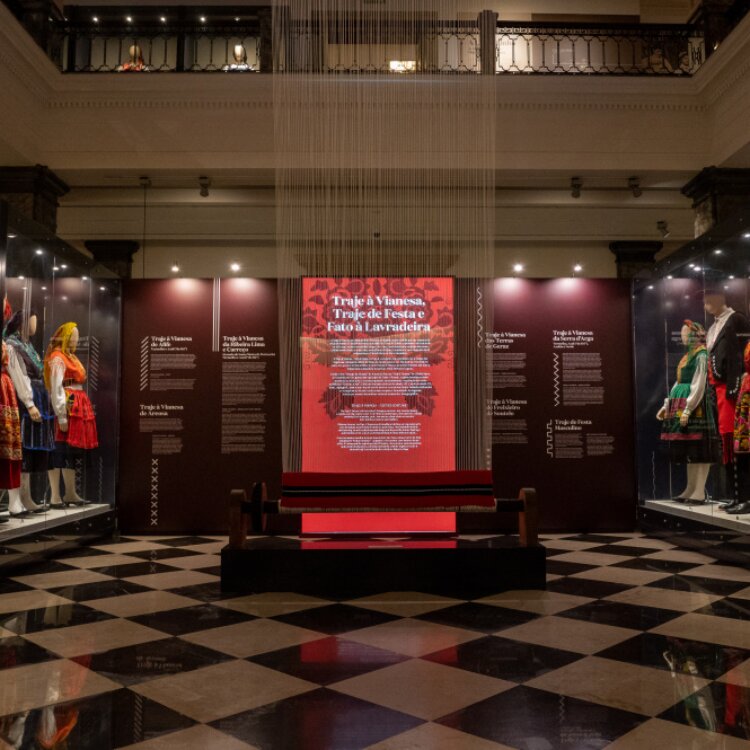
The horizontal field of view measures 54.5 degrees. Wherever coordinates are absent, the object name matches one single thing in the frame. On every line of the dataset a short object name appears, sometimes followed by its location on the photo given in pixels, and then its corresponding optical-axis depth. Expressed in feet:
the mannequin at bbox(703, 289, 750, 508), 17.56
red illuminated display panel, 17.46
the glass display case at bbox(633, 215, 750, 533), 17.13
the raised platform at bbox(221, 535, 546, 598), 13.73
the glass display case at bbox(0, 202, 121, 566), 15.87
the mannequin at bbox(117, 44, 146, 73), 24.72
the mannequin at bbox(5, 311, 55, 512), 16.49
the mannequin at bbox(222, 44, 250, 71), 29.03
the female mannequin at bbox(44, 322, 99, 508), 18.89
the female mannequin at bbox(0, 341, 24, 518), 15.57
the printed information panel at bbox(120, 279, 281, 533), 22.98
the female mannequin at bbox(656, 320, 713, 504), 19.27
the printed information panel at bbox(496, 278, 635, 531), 23.18
